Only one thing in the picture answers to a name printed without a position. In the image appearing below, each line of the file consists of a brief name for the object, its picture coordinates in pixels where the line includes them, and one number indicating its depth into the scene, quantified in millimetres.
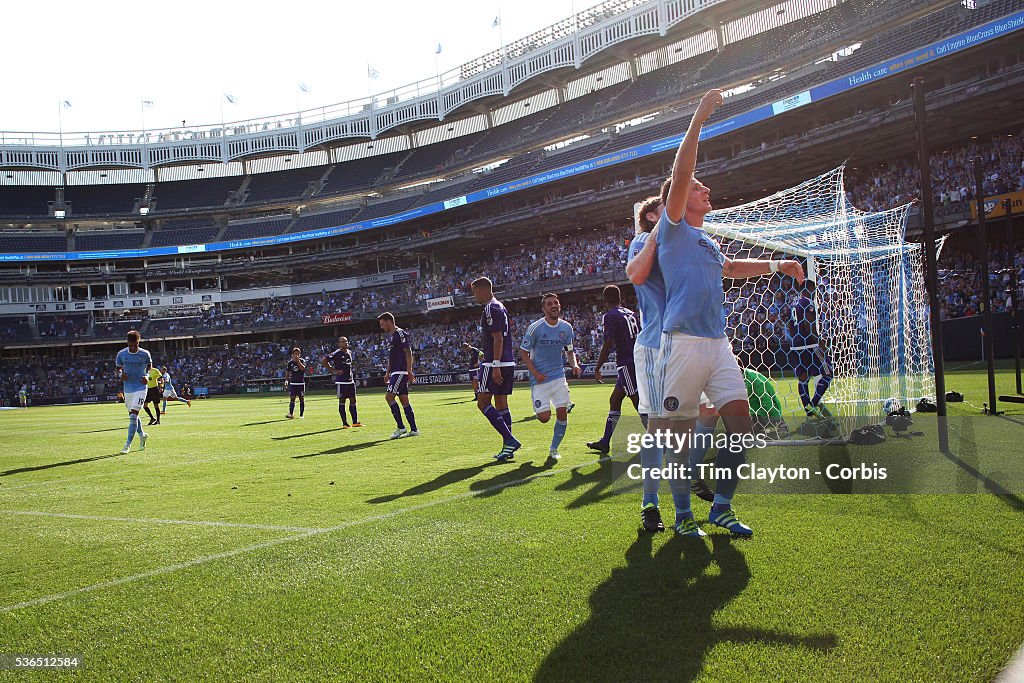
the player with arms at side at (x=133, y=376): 12305
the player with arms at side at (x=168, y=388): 27531
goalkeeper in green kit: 8586
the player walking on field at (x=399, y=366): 12383
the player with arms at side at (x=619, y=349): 8734
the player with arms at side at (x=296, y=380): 19722
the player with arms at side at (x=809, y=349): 10211
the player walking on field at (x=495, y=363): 9164
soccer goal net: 9500
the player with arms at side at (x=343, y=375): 15836
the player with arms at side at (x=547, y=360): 8977
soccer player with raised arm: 4453
